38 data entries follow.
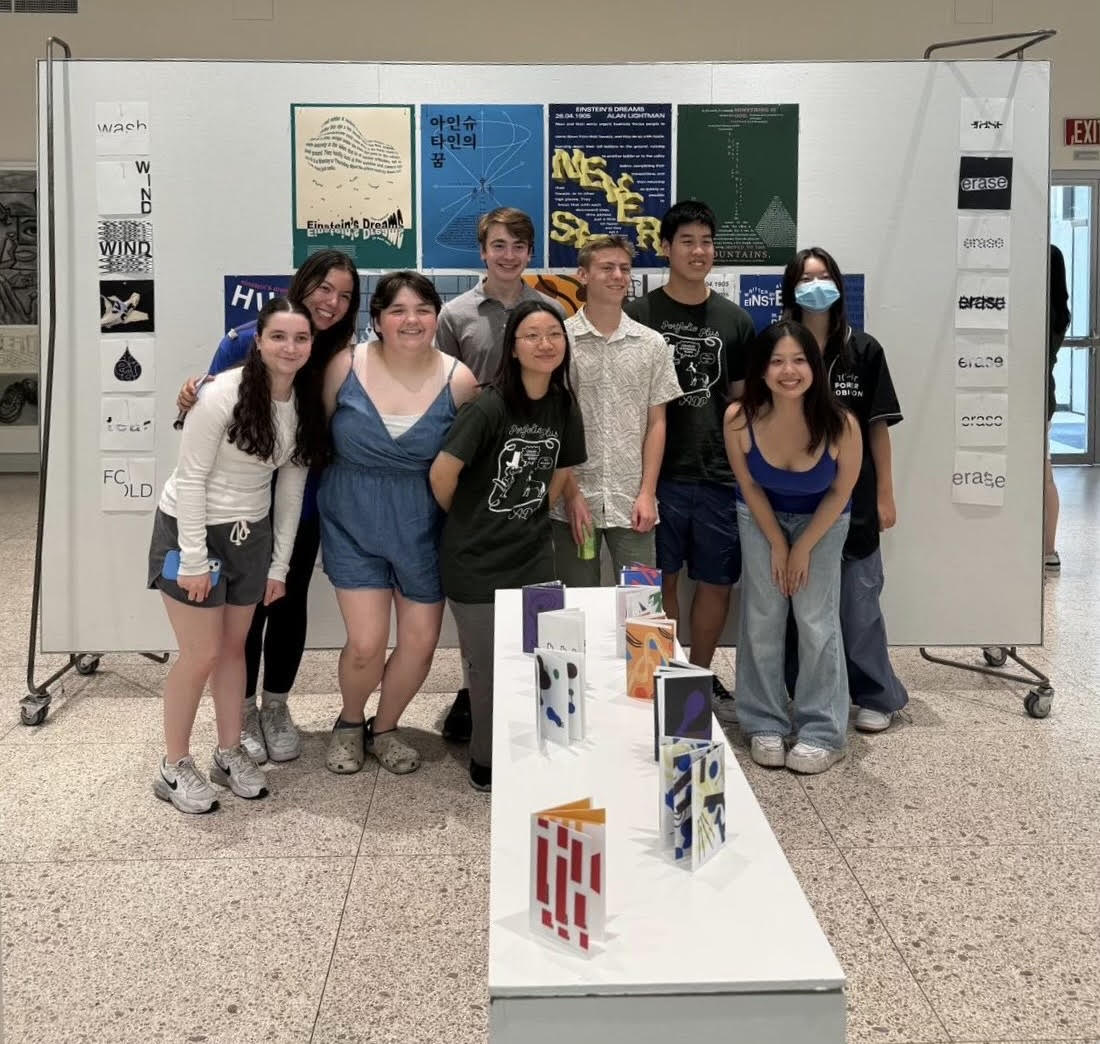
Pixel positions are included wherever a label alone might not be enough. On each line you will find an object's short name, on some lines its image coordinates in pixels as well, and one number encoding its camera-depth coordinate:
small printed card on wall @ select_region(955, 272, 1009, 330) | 4.37
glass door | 10.33
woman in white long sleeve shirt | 3.21
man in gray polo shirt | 3.79
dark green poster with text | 4.29
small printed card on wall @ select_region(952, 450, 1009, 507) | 4.43
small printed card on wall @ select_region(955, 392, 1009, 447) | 4.41
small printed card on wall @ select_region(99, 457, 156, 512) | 4.38
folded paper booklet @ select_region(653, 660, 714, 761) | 2.02
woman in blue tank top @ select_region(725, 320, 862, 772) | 3.54
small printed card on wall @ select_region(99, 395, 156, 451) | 4.35
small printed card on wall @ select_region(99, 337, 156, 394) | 4.32
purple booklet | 2.65
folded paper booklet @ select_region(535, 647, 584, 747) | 2.11
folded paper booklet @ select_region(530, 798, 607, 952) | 1.47
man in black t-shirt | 4.02
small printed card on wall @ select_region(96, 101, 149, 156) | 4.23
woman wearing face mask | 3.86
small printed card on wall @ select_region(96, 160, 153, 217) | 4.25
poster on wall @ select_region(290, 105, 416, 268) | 4.25
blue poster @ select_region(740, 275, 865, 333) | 4.36
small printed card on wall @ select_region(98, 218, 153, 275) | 4.27
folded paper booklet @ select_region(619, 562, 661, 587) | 2.70
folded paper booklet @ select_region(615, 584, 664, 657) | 2.57
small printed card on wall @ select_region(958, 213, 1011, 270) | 4.34
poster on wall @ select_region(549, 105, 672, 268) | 4.27
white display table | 1.37
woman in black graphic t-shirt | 3.36
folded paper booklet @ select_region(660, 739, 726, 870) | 1.68
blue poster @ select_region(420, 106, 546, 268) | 4.26
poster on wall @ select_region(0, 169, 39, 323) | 10.13
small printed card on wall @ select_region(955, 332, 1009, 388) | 4.39
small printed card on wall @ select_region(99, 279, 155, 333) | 4.30
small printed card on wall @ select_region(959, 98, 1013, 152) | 4.30
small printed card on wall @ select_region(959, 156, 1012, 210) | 4.32
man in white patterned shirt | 3.84
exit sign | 9.85
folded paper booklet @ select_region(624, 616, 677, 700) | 2.35
